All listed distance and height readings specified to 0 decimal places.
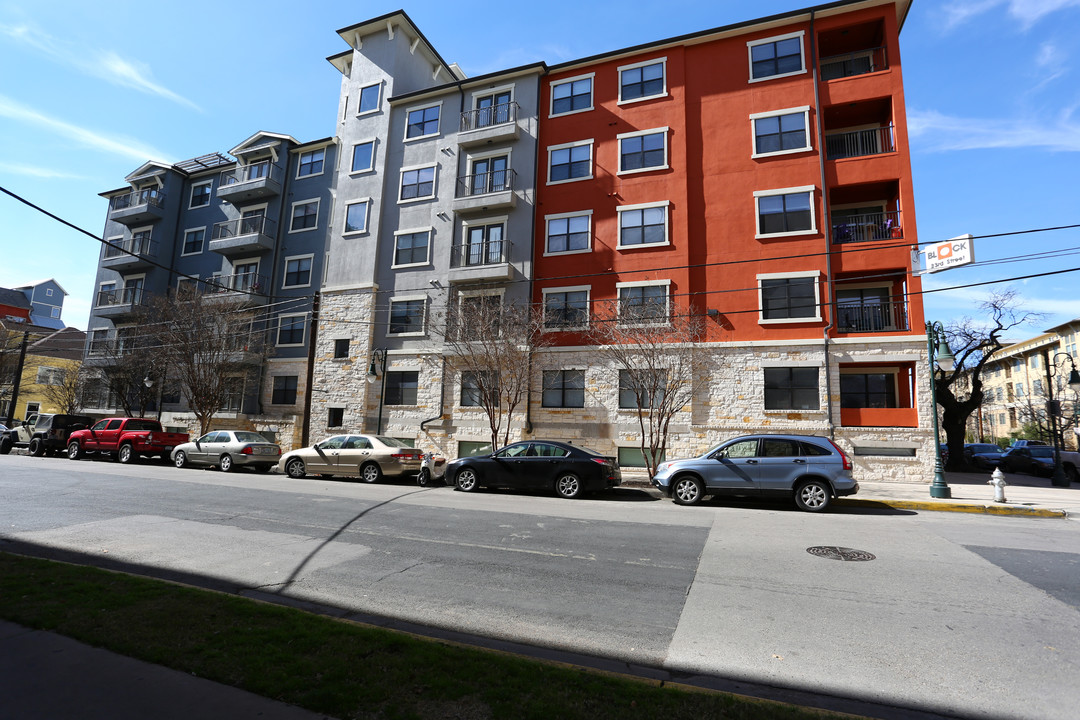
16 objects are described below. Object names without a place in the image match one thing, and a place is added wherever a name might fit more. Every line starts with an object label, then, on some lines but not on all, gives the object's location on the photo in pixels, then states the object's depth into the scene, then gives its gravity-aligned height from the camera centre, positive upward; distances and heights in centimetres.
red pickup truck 2294 -123
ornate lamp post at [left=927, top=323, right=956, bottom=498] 1443 -36
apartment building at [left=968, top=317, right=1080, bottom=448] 4438 +539
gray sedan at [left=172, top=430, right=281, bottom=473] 2028 -144
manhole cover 758 -174
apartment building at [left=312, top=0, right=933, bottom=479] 1972 +829
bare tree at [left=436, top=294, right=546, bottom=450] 2091 +294
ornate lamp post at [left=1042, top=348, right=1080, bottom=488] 1888 -113
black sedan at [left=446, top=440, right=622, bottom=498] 1441 -129
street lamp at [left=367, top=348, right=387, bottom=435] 2538 +248
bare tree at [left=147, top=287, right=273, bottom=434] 2630 +347
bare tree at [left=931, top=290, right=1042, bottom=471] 2569 +195
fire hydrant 1337 -122
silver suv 1209 -97
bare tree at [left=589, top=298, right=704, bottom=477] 1848 +262
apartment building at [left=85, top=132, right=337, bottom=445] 2884 +989
